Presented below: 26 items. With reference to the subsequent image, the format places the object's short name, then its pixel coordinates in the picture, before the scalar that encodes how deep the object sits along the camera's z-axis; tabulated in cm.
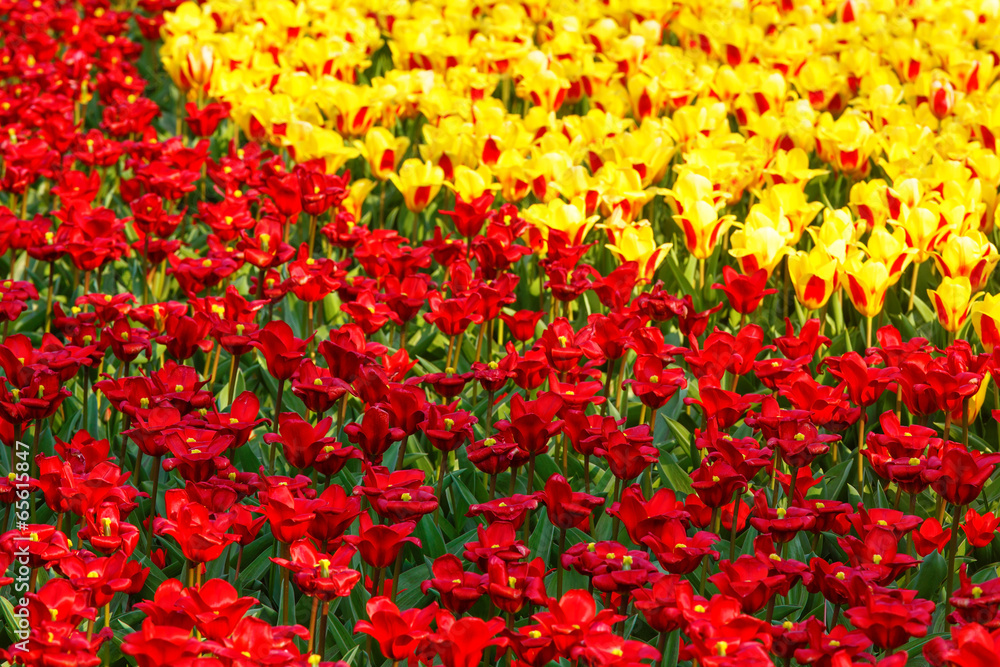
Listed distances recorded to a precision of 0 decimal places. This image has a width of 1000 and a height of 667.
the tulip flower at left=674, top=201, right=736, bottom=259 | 805
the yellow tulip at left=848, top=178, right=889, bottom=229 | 858
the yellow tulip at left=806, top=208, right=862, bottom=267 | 729
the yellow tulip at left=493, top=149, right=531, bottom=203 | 917
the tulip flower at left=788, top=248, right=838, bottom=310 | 728
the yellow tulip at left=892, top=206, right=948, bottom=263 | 775
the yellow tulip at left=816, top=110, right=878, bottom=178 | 962
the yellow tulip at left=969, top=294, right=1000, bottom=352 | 656
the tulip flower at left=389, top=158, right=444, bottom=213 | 908
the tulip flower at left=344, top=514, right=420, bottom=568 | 462
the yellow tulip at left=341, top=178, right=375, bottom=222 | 920
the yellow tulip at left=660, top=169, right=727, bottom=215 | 834
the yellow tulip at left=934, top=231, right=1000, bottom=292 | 745
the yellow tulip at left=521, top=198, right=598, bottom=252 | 798
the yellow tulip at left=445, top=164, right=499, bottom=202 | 894
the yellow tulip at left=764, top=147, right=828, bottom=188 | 889
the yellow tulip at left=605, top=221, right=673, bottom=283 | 772
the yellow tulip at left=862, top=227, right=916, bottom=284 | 726
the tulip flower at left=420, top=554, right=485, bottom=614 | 442
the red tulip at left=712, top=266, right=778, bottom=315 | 698
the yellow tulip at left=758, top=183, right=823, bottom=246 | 830
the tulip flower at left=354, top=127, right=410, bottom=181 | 980
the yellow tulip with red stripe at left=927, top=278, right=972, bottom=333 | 697
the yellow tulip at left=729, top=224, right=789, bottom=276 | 752
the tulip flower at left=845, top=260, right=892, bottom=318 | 714
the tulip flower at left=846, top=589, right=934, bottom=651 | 411
